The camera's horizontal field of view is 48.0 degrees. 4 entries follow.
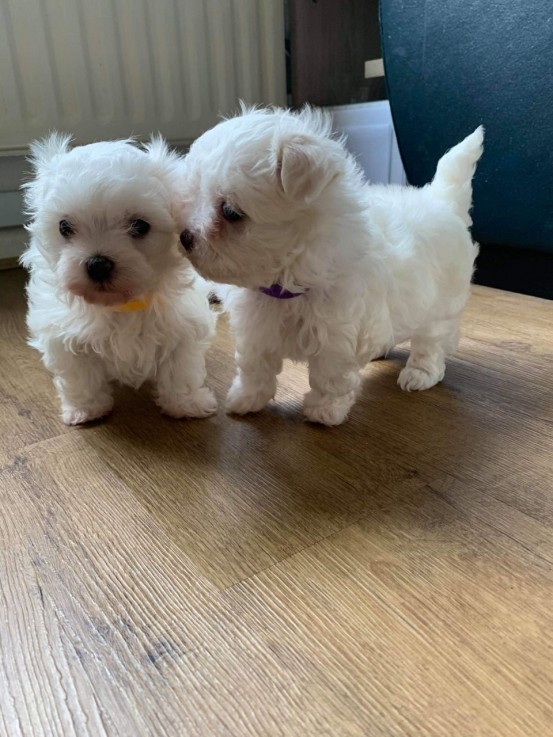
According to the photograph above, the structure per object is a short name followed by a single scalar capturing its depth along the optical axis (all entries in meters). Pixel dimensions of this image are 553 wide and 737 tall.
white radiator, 0.75
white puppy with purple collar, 0.33
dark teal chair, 0.59
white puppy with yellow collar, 0.36
